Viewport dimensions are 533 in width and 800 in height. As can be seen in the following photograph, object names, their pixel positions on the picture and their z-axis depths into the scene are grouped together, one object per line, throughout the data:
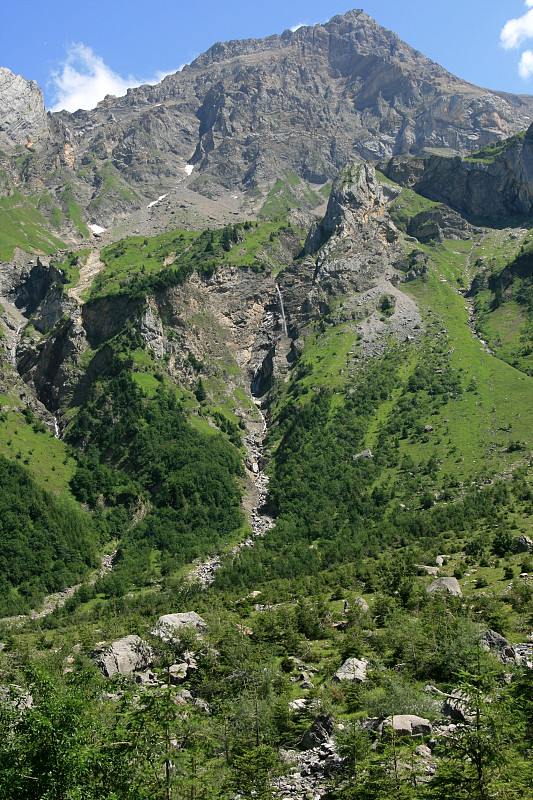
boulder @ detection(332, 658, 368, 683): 57.88
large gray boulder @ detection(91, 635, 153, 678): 65.12
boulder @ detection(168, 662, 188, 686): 60.44
